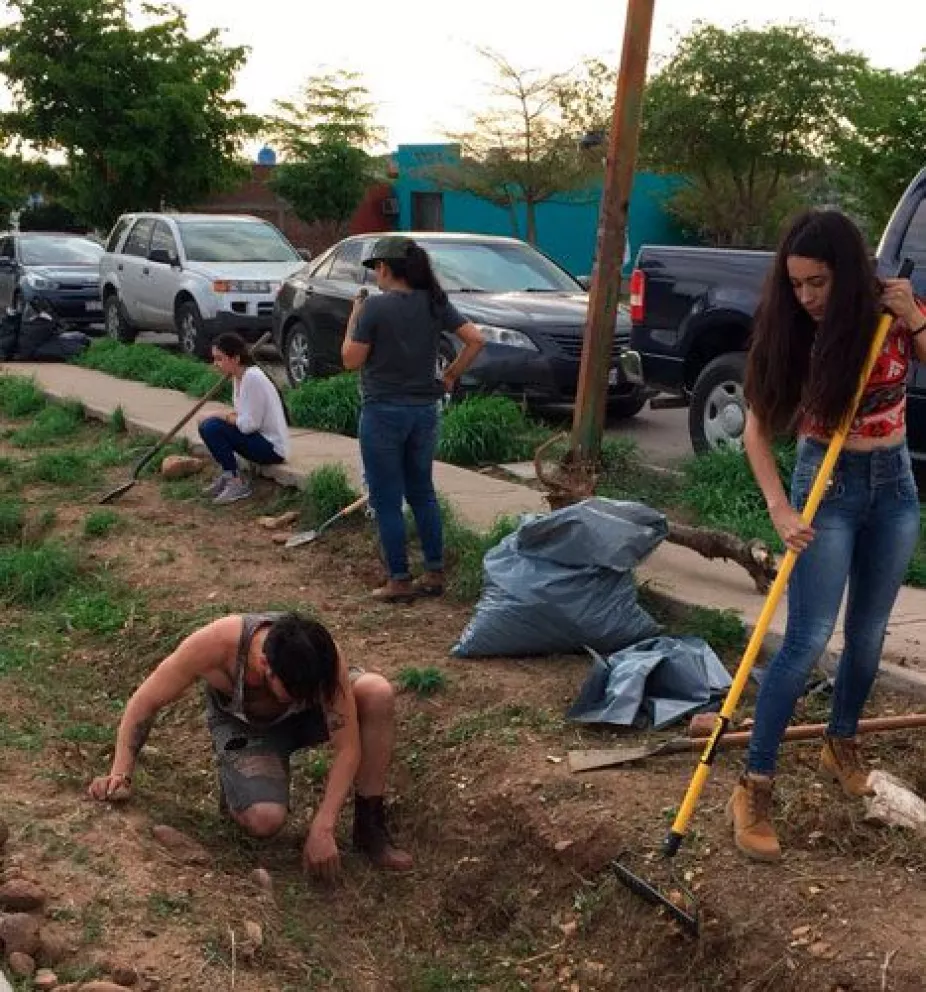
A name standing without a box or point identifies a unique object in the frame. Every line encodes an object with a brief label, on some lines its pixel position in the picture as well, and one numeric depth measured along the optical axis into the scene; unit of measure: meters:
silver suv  15.44
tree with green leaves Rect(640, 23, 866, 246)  29.67
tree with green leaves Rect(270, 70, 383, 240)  37.59
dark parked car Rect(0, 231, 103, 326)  18.66
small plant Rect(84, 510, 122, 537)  8.21
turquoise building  39.00
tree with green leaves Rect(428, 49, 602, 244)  35.38
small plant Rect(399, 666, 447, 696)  5.55
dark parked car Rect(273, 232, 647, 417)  10.71
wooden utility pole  6.85
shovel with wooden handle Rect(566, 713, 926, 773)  4.55
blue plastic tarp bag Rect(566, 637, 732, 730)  5.03
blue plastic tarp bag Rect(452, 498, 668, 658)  5.63
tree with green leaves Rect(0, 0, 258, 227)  26.28
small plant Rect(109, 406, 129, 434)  11.17
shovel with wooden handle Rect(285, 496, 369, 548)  7.67
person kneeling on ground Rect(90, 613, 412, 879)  4.14
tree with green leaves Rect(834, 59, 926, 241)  22.91
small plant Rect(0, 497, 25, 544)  8.54
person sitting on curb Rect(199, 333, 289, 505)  8.45
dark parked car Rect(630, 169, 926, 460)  8.90
